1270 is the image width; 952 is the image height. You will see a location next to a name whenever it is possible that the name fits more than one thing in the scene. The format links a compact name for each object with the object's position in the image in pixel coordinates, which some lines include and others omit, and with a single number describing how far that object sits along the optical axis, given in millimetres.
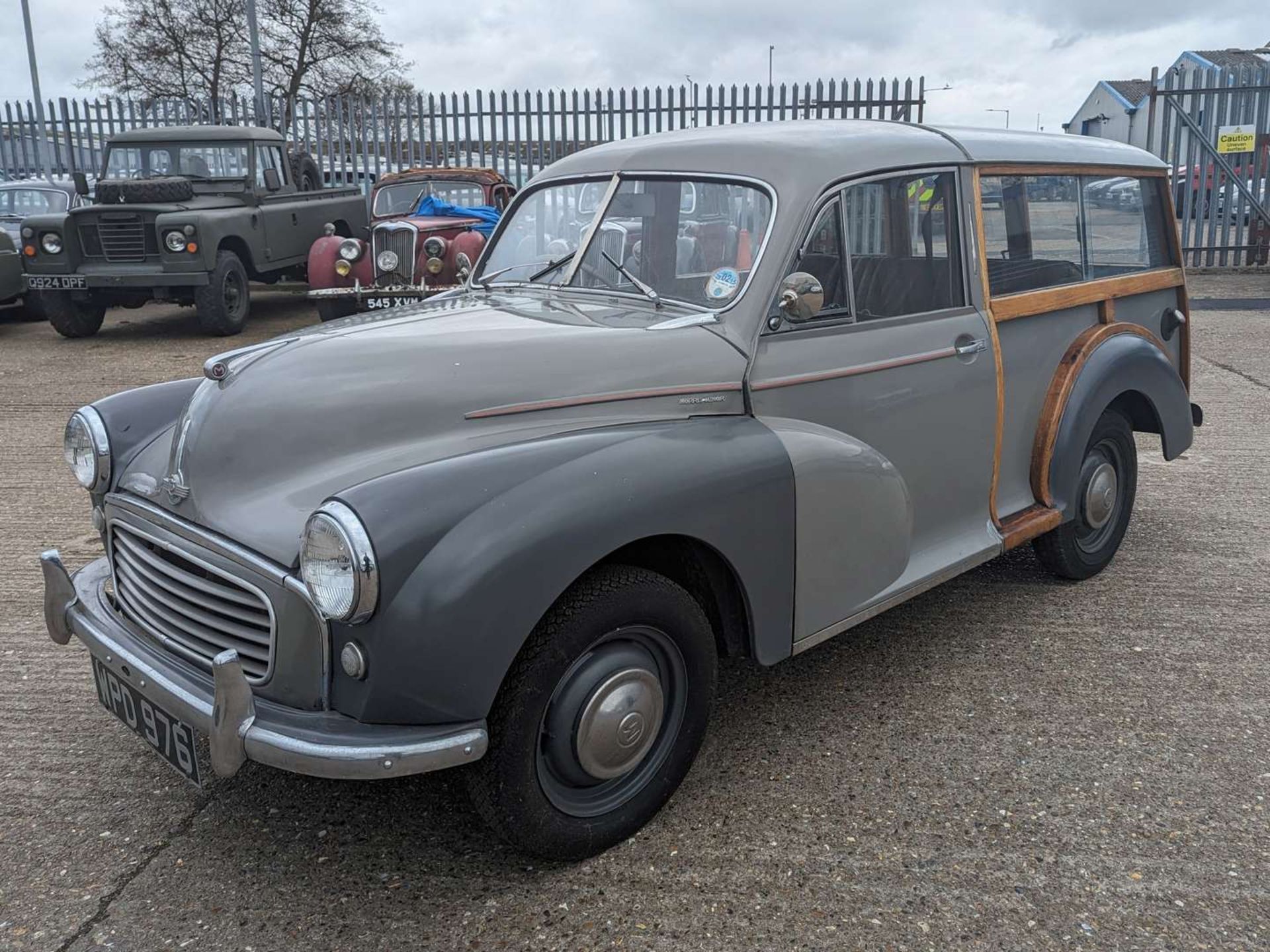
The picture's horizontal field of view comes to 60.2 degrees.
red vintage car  10508
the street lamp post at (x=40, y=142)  17688
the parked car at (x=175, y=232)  10898
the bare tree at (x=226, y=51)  27406
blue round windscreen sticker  3311
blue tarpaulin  11438
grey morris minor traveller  2391
